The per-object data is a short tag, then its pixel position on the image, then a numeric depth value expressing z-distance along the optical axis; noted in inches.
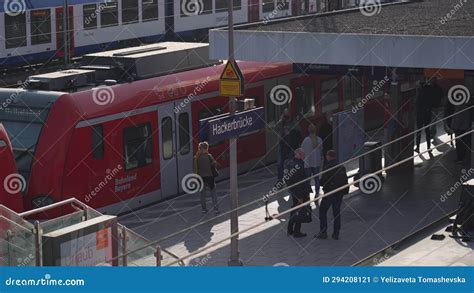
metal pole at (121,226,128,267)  575.2
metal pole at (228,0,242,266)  710.5
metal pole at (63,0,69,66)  1352.4
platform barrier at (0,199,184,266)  524.1
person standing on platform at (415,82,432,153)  1048.8
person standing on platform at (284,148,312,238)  754.8
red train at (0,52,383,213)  795.4
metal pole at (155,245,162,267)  566.8
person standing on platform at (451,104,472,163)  964.0
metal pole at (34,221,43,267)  522.1
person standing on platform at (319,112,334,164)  964.6
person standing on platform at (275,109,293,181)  916.6
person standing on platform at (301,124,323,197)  863.7
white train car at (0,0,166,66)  1369.3
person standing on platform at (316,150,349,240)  732.7
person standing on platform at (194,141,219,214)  834.2
